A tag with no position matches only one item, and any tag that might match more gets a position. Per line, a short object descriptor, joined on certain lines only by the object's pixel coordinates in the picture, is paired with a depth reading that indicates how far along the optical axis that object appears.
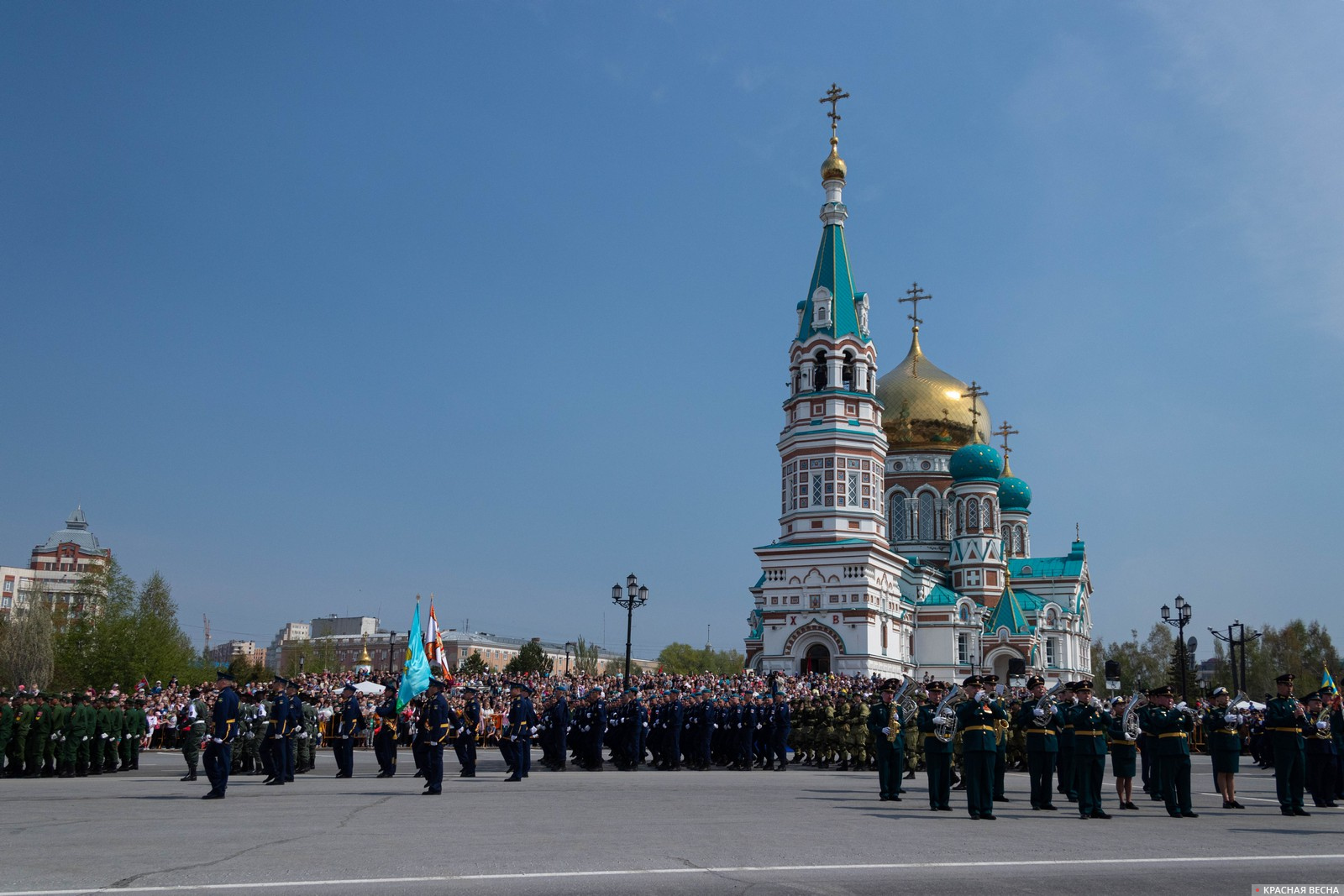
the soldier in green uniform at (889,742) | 15.62
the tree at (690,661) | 112.38
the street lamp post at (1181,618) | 34.47
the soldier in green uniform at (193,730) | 17.56
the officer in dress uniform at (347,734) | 19.38
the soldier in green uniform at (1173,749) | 14.10
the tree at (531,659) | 87.24
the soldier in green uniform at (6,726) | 18.95
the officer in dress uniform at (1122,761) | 15.23
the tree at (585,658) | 98.75
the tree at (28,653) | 50.03
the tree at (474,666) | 82.00
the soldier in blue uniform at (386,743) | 19.50
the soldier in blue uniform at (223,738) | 14.49
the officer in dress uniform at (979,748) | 13.52
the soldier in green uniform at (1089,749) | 13.98
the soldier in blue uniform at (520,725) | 19.23
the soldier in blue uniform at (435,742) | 15.87
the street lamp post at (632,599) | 33.56
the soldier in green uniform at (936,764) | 14.26
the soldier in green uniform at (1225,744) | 15.34
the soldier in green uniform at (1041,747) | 15.00
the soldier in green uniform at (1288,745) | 14.31
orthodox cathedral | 54.94
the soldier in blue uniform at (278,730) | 17.91
